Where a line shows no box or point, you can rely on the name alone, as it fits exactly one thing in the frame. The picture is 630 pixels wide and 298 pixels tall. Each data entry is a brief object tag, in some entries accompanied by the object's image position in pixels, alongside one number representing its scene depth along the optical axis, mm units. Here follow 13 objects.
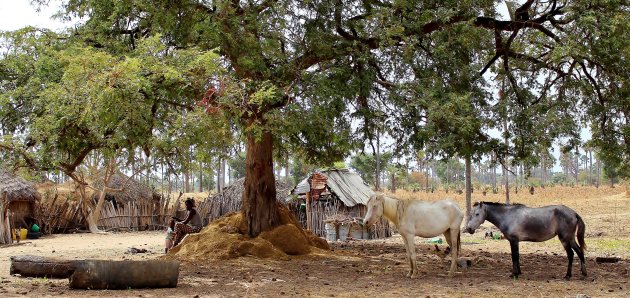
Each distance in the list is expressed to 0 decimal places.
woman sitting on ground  15344
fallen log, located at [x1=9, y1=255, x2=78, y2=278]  10641
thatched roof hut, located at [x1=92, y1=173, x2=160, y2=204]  32375
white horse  11195
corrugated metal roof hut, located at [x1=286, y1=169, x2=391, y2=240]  22328
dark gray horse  10436
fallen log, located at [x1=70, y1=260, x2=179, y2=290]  9250
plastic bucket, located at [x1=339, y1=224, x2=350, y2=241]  22203
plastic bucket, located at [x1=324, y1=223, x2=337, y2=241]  22125
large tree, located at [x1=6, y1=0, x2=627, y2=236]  11562
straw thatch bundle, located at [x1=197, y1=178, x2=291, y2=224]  27688
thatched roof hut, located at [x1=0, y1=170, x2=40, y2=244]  25875
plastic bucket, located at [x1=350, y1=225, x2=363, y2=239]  22605
